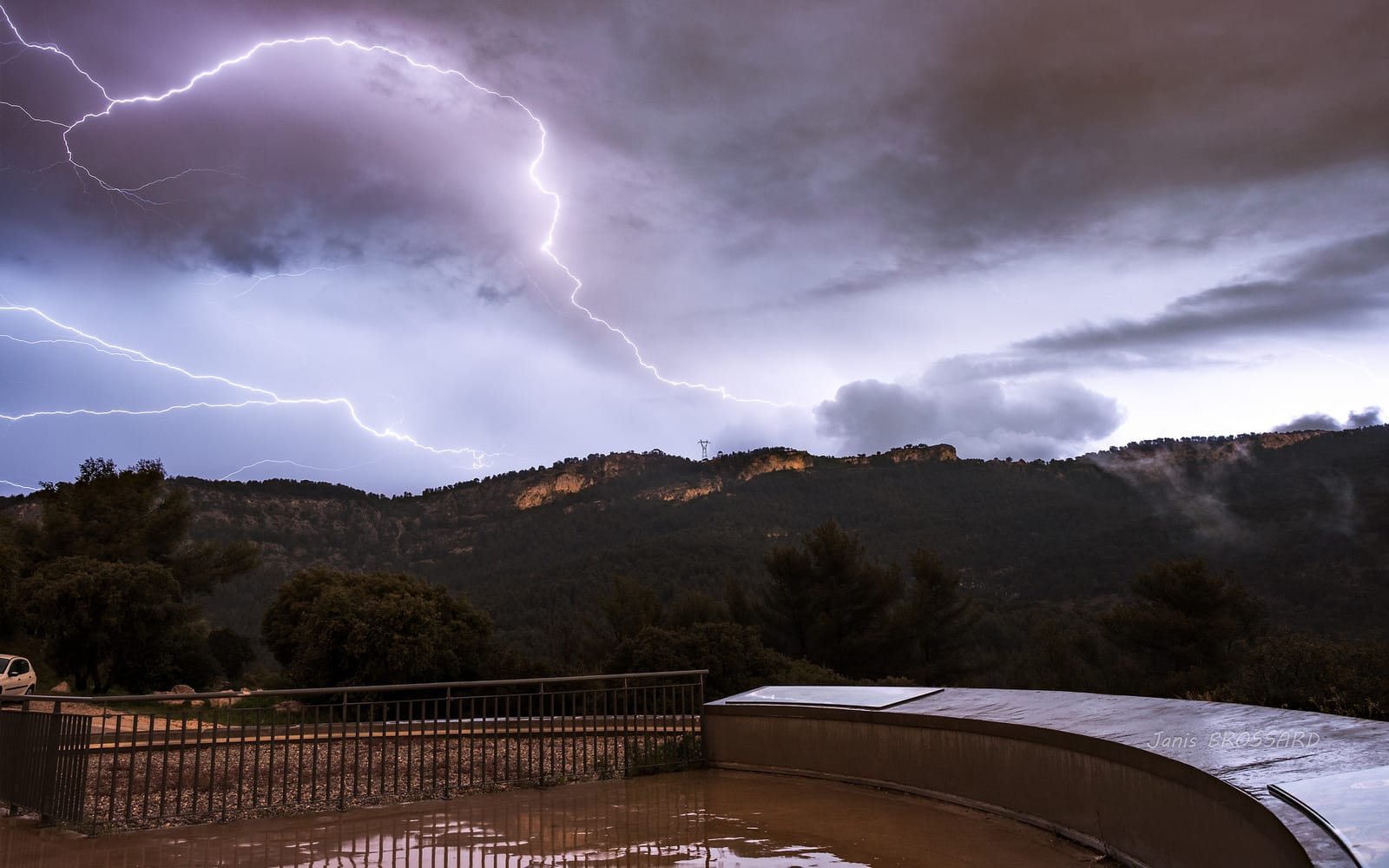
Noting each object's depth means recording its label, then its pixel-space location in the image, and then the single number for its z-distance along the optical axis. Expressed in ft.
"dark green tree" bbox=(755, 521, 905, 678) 99.04
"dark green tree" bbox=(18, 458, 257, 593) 114.52
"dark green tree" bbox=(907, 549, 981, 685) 99.91
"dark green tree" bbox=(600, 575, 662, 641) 108.06
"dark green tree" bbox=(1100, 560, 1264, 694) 83.25
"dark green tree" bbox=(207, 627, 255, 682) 116.37
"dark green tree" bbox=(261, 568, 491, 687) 78.89
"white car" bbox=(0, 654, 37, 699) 64.34
